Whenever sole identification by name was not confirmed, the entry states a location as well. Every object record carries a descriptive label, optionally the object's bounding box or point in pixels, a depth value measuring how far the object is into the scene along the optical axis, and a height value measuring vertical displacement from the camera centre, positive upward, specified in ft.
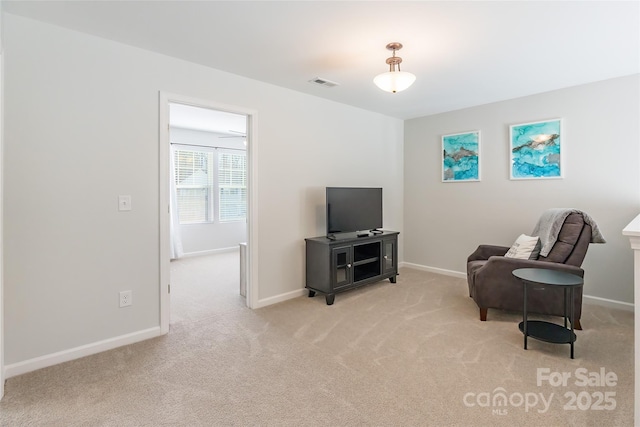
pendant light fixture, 8.52 +3.39
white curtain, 20.63 -0.55
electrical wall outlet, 9.06 -2.34
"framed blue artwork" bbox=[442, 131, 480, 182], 15.19 +2.58
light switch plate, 8.95 +0.25
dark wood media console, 12.22 -1.94
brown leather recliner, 9.82 -1.99
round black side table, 8.28 -2.42
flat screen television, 13.02 +0.12
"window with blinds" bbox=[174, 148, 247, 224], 21.93 +1.88
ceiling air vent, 11.50 +4.58
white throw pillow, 10.99 -1.23
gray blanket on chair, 9.88 -0.50
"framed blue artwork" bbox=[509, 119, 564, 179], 12.82 +2.46
